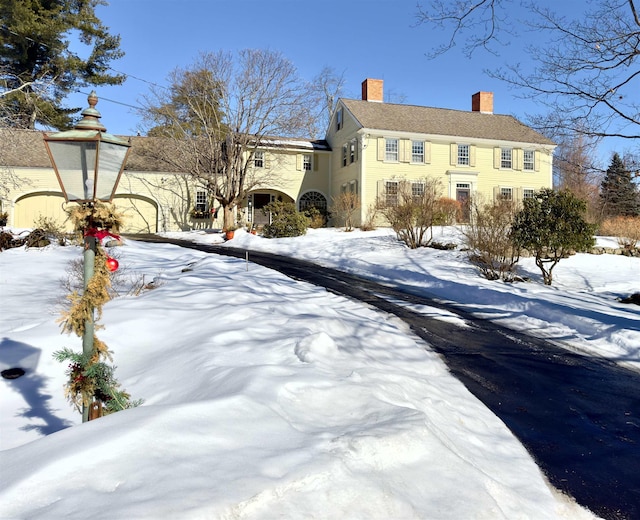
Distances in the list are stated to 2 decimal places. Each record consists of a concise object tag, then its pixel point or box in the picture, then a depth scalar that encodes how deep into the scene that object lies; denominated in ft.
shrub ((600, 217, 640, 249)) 50.70
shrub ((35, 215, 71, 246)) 43.84
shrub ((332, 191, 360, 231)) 69.90
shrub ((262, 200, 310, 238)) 65.87
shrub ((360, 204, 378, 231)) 69.67
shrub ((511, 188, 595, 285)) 34.17
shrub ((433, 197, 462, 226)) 58.03
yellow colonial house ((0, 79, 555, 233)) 80.33
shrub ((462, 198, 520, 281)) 36.24
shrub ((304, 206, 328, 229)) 79.56
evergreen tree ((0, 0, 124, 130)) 74.33
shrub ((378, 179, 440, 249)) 49.24
